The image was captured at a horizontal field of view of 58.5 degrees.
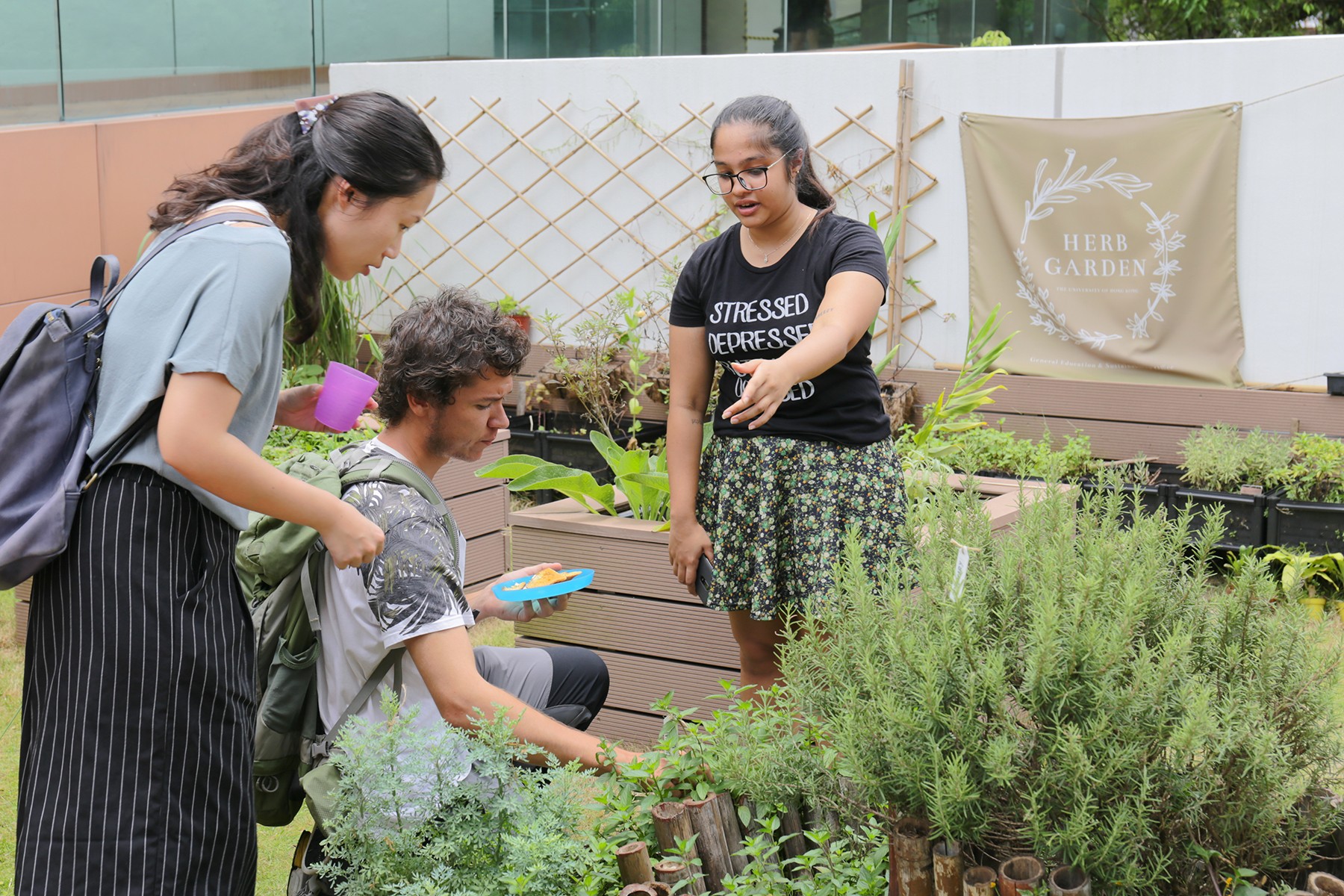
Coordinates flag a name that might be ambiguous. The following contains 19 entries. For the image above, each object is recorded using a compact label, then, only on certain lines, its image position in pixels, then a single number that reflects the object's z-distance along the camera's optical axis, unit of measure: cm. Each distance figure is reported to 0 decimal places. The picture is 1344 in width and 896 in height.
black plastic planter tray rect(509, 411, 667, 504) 500
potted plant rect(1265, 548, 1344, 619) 373
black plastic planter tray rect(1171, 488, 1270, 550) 412
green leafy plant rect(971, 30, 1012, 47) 627
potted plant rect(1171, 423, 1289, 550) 413
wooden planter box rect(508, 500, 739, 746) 278
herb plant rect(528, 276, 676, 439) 534
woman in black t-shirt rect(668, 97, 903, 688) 207
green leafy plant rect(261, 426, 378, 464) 355
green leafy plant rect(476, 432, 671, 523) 299
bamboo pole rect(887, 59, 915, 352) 534
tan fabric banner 484
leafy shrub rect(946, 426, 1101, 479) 452
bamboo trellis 555
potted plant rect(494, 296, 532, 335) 609
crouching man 155
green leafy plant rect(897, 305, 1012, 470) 360
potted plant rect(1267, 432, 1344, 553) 403
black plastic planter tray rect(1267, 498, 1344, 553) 402
